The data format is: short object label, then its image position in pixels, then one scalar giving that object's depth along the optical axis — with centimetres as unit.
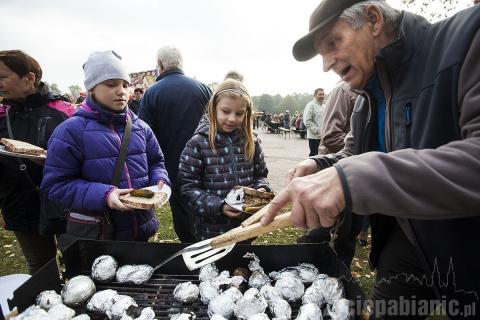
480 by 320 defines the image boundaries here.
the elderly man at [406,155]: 82
